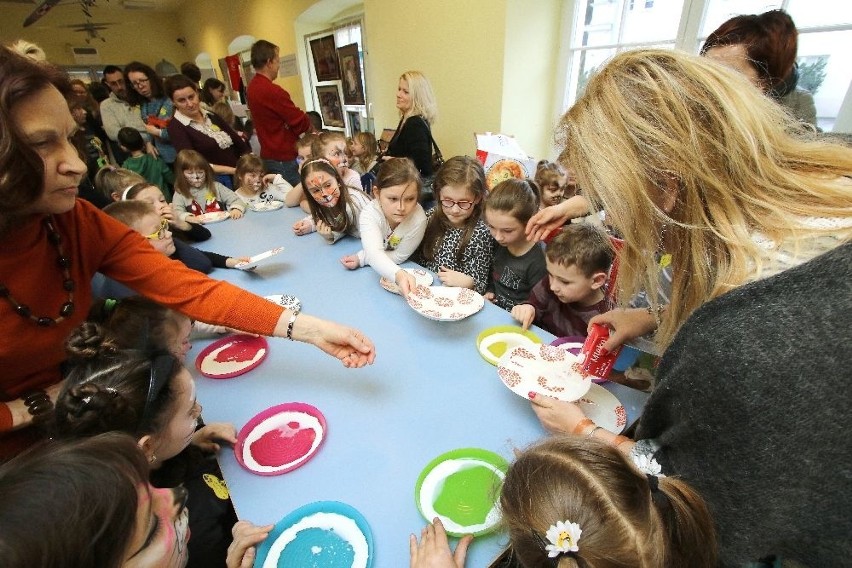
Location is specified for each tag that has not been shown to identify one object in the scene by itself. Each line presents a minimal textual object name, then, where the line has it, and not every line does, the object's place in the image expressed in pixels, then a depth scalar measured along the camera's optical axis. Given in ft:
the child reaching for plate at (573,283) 4.79
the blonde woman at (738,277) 1.73
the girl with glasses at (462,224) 6.51
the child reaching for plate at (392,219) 6.43
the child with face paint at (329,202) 7.47
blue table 2.83
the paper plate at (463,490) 2.64
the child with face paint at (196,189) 9.87
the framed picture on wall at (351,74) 19.20
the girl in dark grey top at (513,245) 5.79
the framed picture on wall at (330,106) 22.34
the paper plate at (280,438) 3.15
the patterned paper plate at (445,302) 4.71
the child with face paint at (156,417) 2.84
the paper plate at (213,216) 9.23
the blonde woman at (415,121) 10.70
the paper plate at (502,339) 4.26
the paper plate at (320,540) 2.47
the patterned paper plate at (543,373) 3.45
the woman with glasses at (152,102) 13.41
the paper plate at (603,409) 3.32
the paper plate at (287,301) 5.25
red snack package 3.67
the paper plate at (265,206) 9.93
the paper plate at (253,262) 5.98
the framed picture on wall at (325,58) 20.68
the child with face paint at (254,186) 10.57
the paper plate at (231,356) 4.20
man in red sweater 12.08
